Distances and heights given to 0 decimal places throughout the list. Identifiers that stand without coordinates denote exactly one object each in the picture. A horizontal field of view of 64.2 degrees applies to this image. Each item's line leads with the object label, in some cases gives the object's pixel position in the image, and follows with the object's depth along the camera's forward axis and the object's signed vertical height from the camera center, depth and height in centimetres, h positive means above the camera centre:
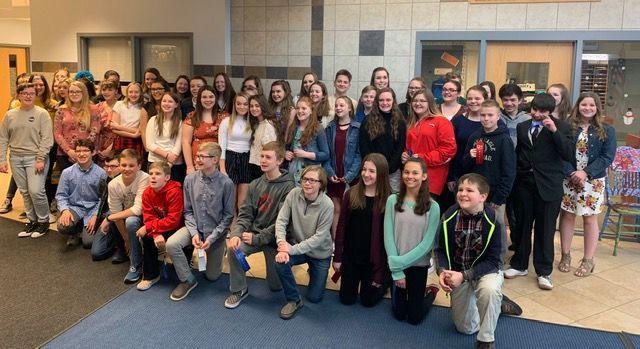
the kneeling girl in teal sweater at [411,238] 310 -72
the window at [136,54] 664 +82
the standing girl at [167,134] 432 -16
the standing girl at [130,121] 471 -6
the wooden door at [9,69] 1097 +94
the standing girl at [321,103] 418 +13
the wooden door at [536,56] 519 +70
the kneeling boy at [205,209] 351 -65
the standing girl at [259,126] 411 -7
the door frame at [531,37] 497 +87
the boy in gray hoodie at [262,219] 338 -69
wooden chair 450 -51
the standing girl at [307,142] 397 -18
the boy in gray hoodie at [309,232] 325 -74
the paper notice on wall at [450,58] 550 +68
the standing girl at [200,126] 430 -8
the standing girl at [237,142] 418 -21
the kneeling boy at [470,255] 287 -77
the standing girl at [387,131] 382 -8
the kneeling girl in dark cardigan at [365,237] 330 -76
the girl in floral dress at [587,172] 384 -35
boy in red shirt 354 -70
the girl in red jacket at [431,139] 368 -13
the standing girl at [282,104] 423 +12
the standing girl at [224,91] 458 +23
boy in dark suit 358 -40
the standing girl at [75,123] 473 -9
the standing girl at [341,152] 395 -25
